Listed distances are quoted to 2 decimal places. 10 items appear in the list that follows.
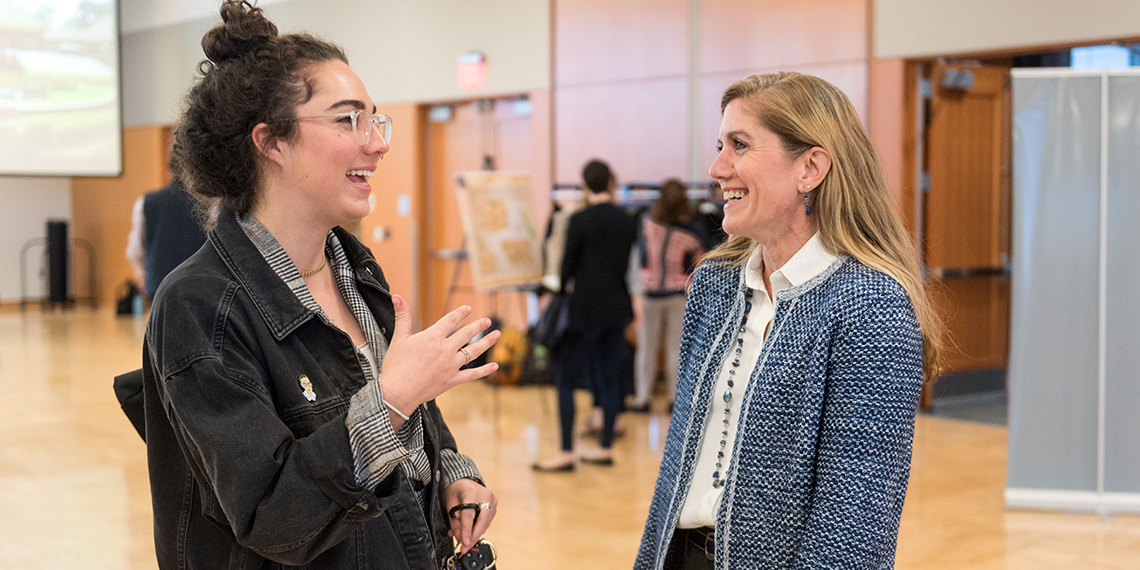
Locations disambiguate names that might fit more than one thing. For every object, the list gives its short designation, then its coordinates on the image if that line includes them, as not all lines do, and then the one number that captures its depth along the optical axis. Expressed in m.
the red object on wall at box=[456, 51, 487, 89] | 10.55
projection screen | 9.69
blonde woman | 1.55
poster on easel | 6.96
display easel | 8.41
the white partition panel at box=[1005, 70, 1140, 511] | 4.89
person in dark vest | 4.85
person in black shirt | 5.75
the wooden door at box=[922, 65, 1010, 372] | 7.62
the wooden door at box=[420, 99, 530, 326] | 10.57
